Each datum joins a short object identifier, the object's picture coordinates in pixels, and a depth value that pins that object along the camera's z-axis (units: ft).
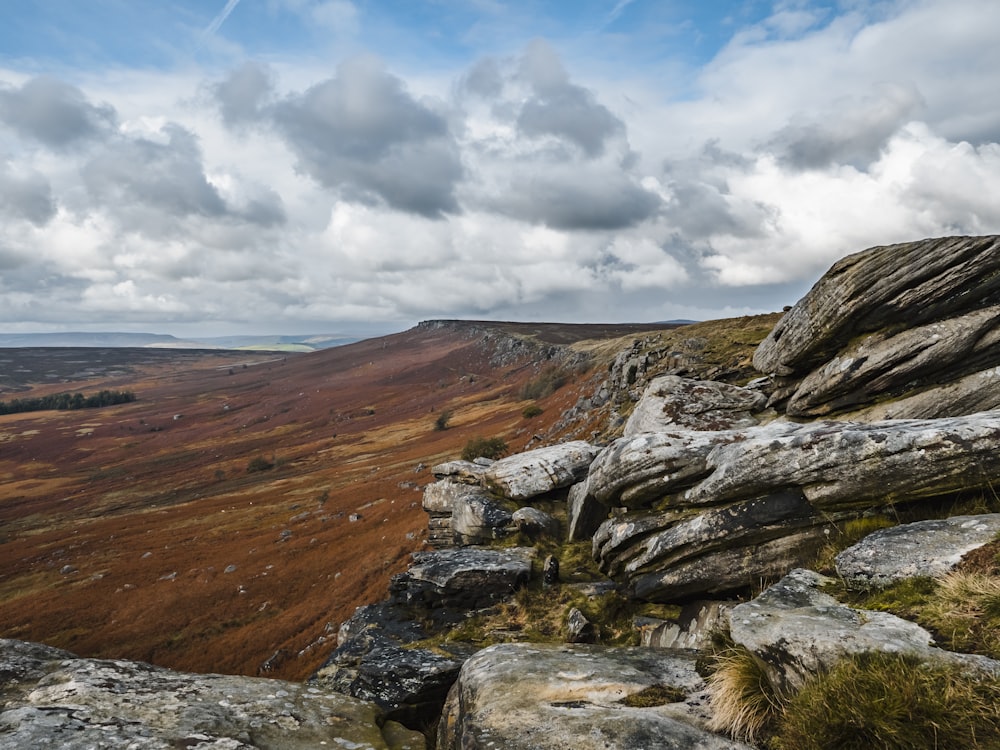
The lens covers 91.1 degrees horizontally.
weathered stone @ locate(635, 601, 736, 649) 34.81
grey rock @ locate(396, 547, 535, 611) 50.49
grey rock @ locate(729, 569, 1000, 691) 19.03
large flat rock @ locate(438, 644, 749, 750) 20.56
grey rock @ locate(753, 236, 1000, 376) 48.85
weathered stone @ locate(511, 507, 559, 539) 63.21
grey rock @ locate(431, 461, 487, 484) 83.13
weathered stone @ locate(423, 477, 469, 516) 81.51
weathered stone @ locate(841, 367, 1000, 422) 43.98
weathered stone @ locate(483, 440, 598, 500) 71.61
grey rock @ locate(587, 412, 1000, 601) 31.96
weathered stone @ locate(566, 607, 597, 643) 41.27
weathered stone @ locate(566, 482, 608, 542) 58.54
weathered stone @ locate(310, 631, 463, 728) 33.06
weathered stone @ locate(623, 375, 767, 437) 65.46
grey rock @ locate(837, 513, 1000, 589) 25.86
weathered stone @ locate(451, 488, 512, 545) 66.54
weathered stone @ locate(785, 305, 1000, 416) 46.60
